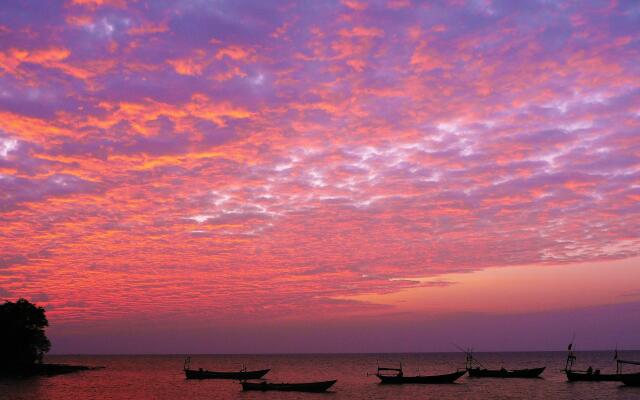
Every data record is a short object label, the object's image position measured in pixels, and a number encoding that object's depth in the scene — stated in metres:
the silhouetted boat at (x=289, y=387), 86.31
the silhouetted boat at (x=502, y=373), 108.69
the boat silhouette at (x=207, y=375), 115.56
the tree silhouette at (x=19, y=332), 104.38
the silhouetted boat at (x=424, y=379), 98.19
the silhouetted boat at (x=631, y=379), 85.44
